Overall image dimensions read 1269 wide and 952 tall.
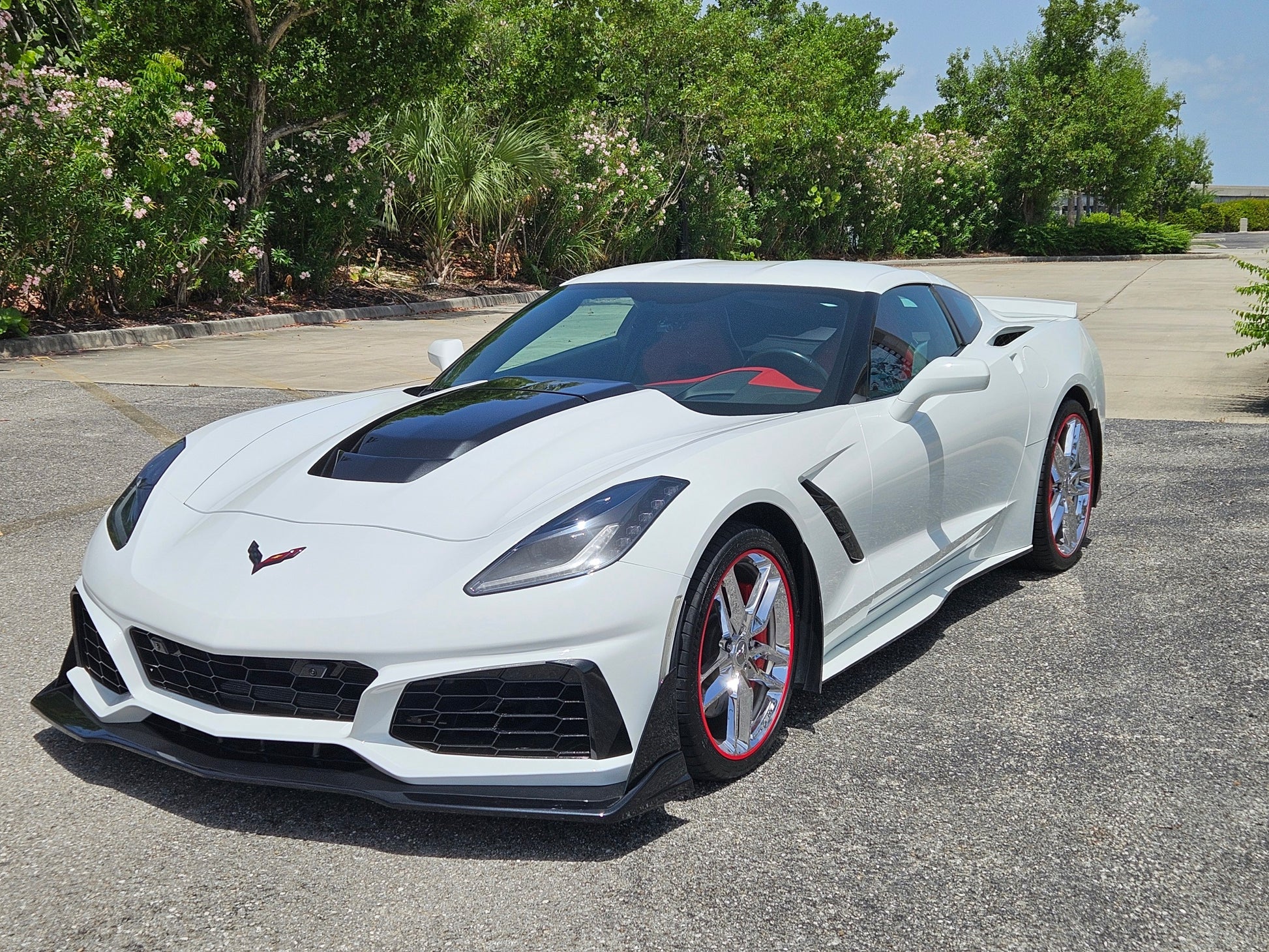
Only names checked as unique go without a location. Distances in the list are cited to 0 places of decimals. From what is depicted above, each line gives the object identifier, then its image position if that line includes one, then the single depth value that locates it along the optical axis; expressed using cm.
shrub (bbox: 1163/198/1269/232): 6694
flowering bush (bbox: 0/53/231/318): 1295
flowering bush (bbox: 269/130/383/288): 1814
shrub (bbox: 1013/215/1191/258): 3869
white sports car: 269
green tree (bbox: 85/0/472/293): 1560
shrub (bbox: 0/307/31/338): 1296
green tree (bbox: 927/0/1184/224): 3897
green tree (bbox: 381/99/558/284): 2014
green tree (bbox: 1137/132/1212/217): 6739
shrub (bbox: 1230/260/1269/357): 907
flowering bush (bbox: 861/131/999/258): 3466
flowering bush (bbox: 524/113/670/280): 2241
